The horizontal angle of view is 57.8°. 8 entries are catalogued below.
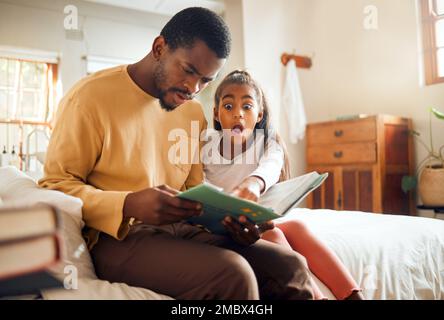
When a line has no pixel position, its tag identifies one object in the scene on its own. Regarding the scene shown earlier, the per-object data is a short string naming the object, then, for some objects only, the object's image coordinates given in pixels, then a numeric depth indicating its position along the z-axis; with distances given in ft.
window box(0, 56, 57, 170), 13.66
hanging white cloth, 11.37
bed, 2.45
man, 2.33
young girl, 3.34
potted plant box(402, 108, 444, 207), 8.47
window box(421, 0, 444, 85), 9.75
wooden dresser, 9.06
